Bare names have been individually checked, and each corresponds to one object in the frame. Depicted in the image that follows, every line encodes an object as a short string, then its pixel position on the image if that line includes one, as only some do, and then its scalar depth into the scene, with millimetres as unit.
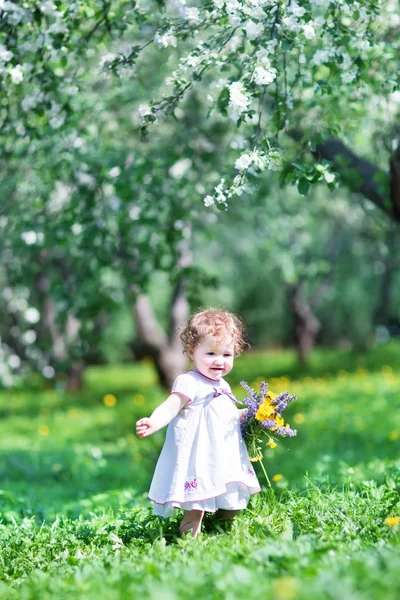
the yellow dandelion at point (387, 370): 13789
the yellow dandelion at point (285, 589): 2449
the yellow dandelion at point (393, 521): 3447
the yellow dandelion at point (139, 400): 12084
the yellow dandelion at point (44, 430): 10250
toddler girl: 3686
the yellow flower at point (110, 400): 12134
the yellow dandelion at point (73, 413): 11706
